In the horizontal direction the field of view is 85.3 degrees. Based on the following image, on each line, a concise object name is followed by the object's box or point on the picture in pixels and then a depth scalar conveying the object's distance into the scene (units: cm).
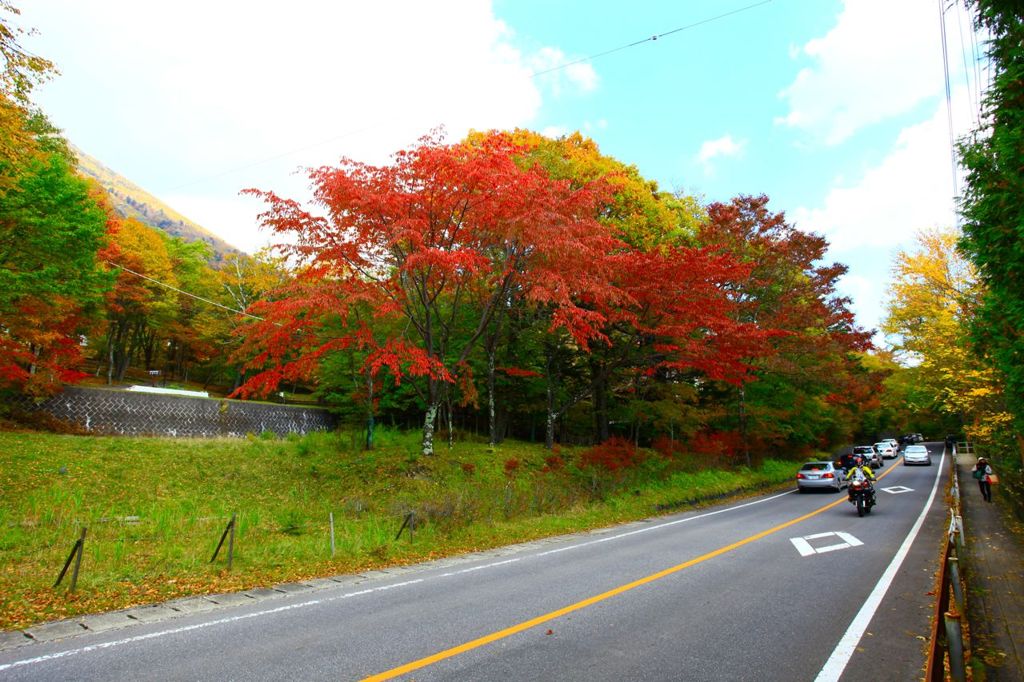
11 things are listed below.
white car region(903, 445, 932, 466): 4100
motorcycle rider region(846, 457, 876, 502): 1600
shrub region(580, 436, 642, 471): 2045
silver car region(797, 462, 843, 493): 2356
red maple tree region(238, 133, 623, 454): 1483
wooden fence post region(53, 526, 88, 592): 724
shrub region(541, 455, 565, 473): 1980
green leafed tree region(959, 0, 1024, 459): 700
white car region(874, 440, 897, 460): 5272
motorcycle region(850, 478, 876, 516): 1580
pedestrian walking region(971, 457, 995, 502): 1988
